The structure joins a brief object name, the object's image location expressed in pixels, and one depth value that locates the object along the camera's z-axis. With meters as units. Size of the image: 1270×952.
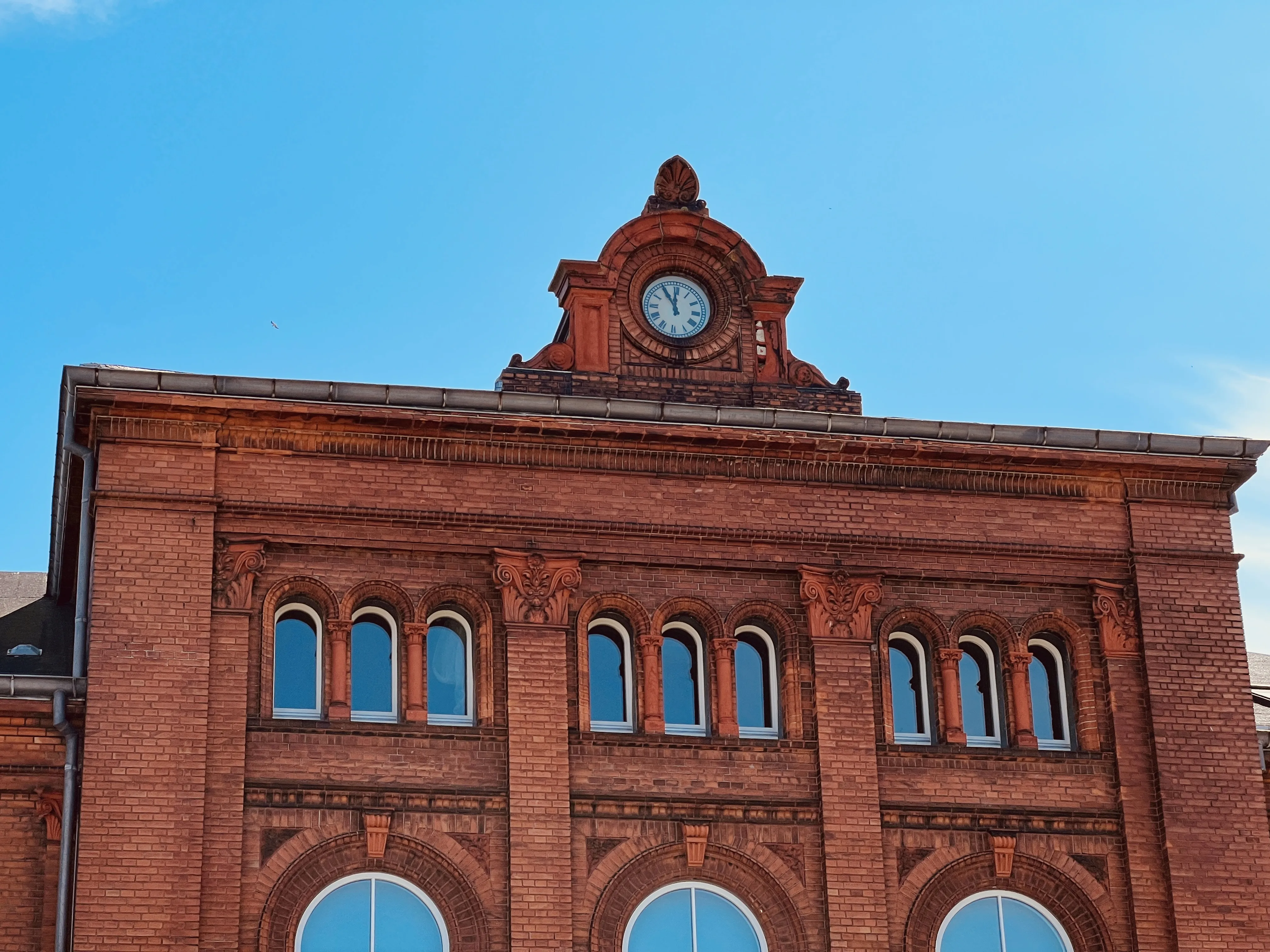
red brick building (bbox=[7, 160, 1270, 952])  21.88
